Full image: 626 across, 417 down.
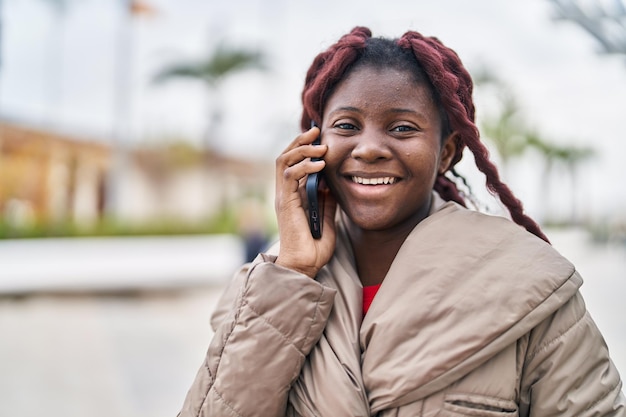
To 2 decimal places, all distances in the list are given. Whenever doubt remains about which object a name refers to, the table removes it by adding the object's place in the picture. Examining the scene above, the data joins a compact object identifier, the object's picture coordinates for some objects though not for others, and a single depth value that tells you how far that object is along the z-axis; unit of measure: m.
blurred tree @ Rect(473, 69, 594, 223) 19.98
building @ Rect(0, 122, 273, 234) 19.77
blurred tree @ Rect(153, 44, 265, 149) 21.66
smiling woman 1.22
